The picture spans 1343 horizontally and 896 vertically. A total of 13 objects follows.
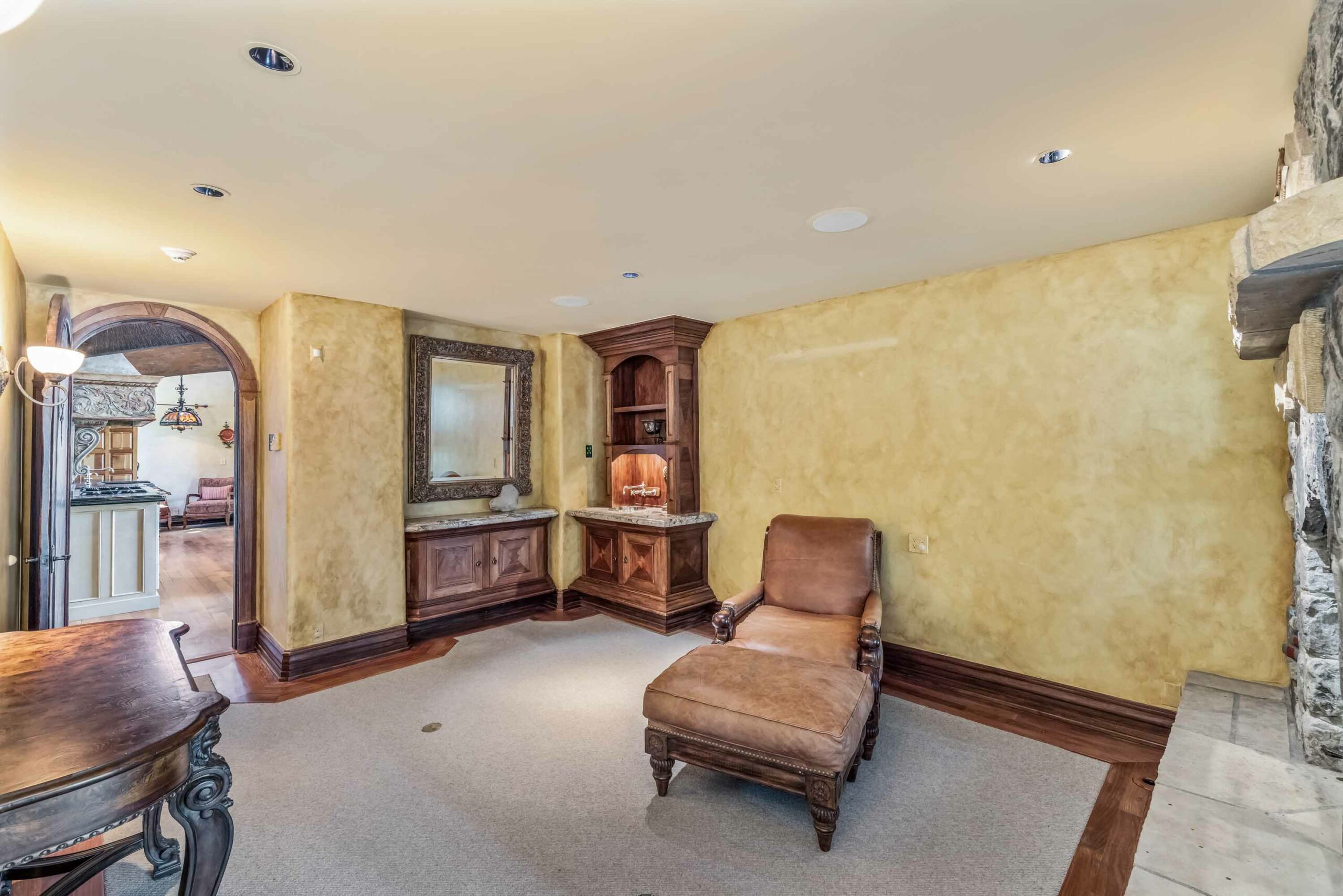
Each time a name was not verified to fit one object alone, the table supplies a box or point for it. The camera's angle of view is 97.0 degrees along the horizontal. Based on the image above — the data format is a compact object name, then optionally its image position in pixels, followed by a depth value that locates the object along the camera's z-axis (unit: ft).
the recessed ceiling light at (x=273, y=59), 4.86
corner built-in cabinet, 15.61
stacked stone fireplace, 2.68
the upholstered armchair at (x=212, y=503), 36.88
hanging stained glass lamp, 36.22
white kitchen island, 17.29
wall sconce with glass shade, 8.96
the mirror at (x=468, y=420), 15.64
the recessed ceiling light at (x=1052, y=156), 6.76
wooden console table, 3.92
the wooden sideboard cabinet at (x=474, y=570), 14.82
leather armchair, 9.95
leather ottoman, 7.00
